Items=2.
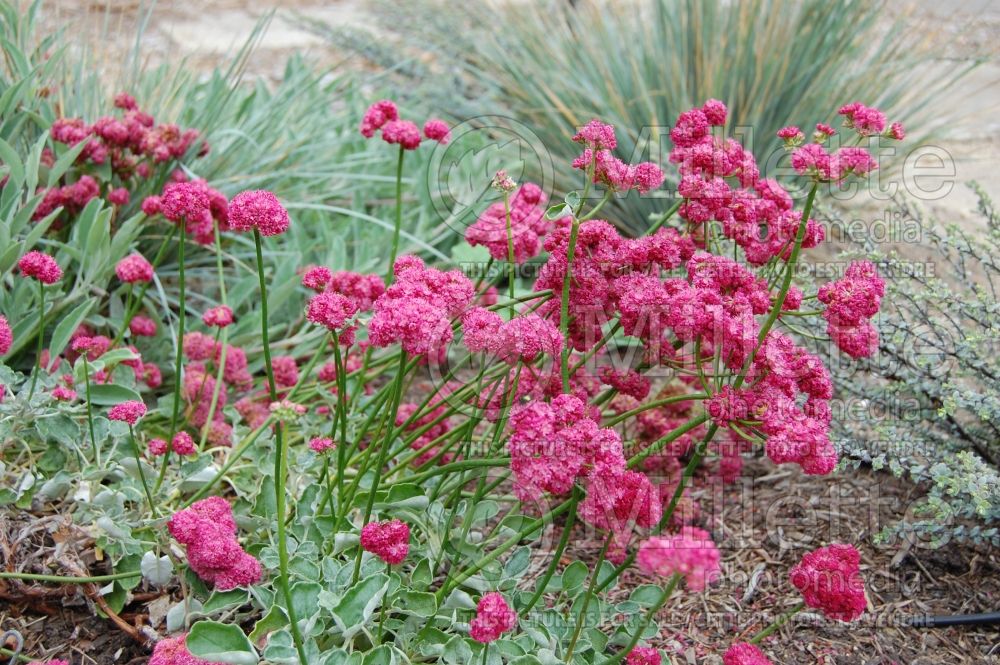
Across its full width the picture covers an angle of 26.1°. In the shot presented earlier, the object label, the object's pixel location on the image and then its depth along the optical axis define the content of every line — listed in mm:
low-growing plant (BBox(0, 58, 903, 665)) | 1030
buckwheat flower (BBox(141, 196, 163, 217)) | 1274
